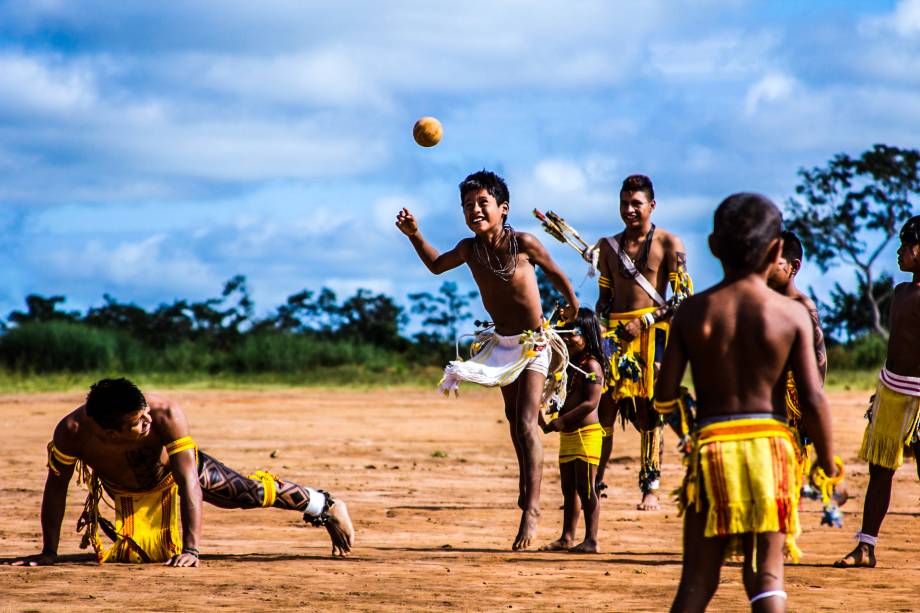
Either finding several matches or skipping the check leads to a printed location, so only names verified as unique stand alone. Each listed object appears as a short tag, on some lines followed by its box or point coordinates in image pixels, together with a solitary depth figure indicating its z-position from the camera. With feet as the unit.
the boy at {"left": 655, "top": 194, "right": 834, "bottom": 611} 29.40
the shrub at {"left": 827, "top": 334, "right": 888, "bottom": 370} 216.77
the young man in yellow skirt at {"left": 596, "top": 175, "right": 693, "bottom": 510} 57.56
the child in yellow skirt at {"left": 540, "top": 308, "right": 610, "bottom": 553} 53.30
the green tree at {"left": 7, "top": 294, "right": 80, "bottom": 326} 295.55
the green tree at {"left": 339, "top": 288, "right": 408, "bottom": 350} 267.44
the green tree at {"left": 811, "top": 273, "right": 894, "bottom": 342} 272.00
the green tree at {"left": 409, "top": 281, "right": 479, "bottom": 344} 274.97
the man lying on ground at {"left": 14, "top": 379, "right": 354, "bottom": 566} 47.96
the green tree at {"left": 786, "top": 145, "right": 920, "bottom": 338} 277.54
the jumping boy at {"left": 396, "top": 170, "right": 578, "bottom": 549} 54.29
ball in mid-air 59.83
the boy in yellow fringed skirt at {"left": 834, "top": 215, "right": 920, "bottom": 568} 48.77
